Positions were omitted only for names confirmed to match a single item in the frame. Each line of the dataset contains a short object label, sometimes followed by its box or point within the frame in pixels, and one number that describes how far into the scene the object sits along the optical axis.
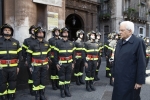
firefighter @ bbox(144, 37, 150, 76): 10.12
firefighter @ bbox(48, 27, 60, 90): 7.37
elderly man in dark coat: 3.69
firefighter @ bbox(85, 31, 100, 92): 6.91
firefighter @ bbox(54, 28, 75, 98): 6.32
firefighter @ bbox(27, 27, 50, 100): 5.73
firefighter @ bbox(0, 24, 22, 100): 5.42
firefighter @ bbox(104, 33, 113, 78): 8.70
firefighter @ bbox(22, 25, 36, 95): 6.60
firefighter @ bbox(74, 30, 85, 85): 8.18
